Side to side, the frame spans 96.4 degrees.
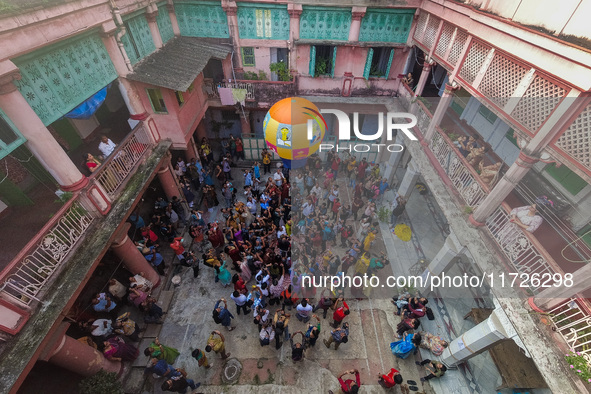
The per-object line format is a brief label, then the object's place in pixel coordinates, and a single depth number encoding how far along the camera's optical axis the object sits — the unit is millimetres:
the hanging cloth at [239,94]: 14141
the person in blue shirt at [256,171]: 13988
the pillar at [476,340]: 6797
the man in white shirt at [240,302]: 8688
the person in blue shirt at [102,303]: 8453
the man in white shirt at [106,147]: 8883
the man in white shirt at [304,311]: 8562
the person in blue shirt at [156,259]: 10188
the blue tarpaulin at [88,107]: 7762
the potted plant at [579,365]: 5014
